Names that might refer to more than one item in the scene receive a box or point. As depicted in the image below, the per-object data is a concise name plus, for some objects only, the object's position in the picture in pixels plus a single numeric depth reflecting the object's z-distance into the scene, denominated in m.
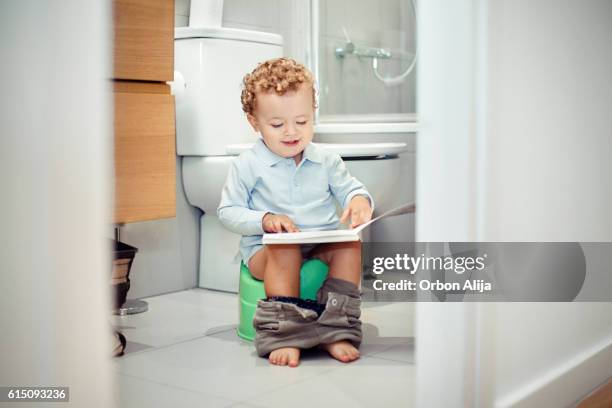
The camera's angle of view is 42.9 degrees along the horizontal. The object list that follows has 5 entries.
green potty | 1.65
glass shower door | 2.75
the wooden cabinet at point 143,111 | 1.58
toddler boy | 1.54
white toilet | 2.14
